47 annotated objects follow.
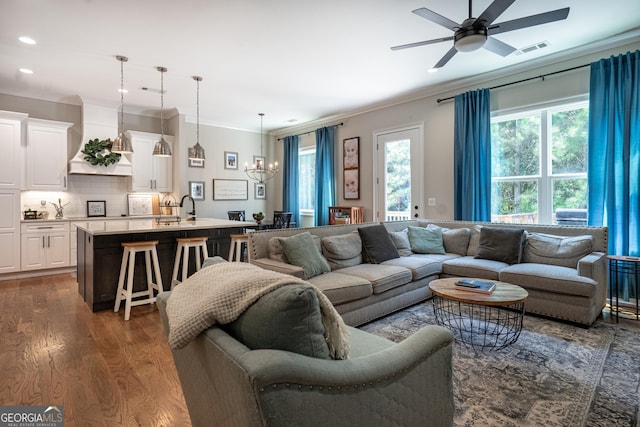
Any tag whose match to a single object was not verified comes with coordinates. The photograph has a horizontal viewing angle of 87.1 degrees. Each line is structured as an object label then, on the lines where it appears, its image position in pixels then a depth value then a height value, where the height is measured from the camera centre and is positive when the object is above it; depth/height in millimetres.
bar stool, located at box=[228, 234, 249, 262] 4355 -458
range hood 5719 +1349
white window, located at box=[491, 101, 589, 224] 4125 +600
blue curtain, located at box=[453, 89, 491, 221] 4719 +778
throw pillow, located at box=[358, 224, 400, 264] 3846 -405
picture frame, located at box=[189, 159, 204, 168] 7082 +981
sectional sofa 3082 -572
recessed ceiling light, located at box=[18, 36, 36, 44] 3606 +1838
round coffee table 2553 -1075
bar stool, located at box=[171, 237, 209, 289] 3936 -493
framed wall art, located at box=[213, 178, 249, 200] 7477 +478
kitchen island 3615 -459
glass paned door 5617 +621
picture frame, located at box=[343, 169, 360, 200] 6520 +517
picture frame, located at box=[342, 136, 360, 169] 6516 +1130
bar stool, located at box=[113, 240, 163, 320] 3447 -683
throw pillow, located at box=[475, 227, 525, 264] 3811 -392
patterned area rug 1841 -1105
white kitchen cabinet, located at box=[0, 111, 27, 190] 4983 +898
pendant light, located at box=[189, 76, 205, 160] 4853 +855
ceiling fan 2381 +1409
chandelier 8086 +914
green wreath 5742 +978
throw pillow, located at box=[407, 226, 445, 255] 4422 -396
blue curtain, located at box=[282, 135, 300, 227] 7766 +780
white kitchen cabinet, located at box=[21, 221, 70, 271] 5195 -563
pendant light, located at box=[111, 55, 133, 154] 4388 +859
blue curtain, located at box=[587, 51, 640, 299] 3561 +659
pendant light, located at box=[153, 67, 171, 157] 4707 +852
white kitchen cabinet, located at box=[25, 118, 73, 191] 5320 +889
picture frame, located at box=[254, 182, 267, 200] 8273 +479
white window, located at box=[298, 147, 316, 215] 7605 +705
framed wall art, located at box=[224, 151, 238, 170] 7629 +1151
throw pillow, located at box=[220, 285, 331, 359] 976 -333
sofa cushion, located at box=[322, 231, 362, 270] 3580 -437
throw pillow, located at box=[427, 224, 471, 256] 4418 -401
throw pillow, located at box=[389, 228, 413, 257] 4254 -415
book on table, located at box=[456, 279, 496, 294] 2660 -614
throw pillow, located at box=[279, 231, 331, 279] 3154 -423
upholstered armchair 856 -532
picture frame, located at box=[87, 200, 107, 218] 6078 +29
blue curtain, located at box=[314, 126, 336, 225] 6961 +760
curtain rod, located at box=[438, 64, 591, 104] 4006 +1714
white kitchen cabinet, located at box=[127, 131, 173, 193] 6355 +846
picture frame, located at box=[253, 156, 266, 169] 8167 +1244
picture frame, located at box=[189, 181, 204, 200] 7057 +435
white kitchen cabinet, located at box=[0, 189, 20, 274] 4984 -322
